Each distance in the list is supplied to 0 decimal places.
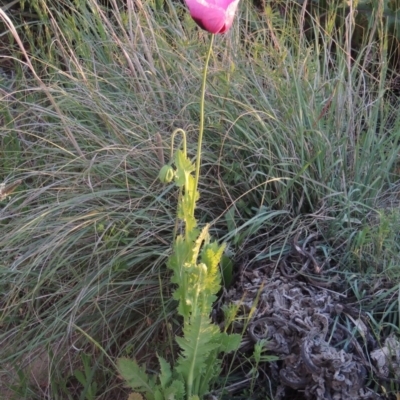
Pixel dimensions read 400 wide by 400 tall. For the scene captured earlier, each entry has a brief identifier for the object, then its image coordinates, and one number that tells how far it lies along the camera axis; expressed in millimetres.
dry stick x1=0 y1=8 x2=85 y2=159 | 2266
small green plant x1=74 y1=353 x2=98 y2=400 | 2012
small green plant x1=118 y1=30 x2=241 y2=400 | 1596
